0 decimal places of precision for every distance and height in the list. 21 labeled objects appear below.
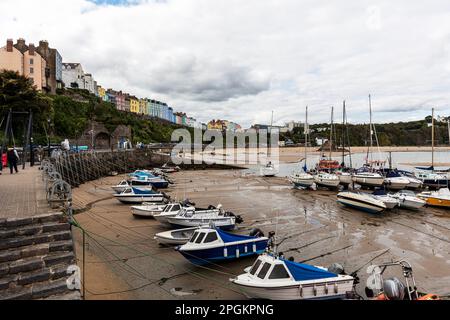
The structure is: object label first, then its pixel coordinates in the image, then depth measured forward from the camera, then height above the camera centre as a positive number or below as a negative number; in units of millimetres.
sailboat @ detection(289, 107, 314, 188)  36250 -3517
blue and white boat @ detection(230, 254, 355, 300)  9109 -3826
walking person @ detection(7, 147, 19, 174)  22331 -380
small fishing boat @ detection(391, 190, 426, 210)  24344 -4108
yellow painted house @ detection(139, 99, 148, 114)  161625 +22732
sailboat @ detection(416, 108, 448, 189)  34938 -3580
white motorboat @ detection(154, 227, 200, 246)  14570 -3968
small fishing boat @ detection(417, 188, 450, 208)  25406 -4082
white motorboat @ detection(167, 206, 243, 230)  17375 -3759
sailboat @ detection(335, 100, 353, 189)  36719 -3383
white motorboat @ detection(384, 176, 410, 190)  34231 -3767
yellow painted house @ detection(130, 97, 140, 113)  153625 +22680
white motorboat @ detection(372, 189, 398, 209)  23562 -3782
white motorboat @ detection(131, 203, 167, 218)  20323 -3772
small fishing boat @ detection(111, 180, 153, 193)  28253 -3258
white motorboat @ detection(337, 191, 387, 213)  22672 -3927
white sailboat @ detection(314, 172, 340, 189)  35250 -3491
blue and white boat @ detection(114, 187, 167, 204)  24612 -3552
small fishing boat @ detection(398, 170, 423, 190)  34438 -3868
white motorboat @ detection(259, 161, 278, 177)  49647 -3495
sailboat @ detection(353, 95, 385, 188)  34562 -3391
